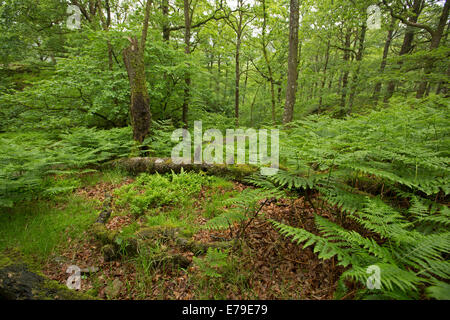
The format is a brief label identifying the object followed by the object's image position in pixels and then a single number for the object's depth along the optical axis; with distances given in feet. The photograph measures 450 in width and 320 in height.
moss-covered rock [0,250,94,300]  6.48
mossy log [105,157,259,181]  14.79
